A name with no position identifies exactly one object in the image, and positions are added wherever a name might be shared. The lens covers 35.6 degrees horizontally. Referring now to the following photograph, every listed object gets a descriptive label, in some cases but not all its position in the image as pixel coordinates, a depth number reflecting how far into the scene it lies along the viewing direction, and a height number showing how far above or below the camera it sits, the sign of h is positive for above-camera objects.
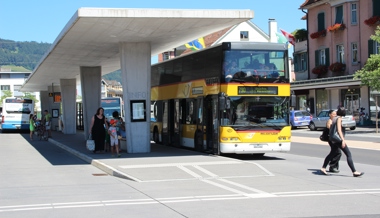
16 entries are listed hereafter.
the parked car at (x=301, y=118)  48.28 -0.68
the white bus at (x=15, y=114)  51.00 +0.01
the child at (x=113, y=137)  20.14 -0.83
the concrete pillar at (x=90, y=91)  32.69 +1.22
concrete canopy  17.66 +2.79
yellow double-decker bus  19.23 +0.45
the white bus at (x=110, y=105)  46.84 +0.62
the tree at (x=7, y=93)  129.75 +4.65
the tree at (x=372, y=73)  33.97 +2.11
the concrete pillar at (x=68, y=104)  44.06 +0.70
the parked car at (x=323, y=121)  40.72 -0.79
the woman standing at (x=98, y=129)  22.02 -0.60
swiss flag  56.92 +7.04
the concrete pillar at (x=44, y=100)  60.28 +1.43
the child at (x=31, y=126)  37.38 -0.77
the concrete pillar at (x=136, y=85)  21.80 +1.01
